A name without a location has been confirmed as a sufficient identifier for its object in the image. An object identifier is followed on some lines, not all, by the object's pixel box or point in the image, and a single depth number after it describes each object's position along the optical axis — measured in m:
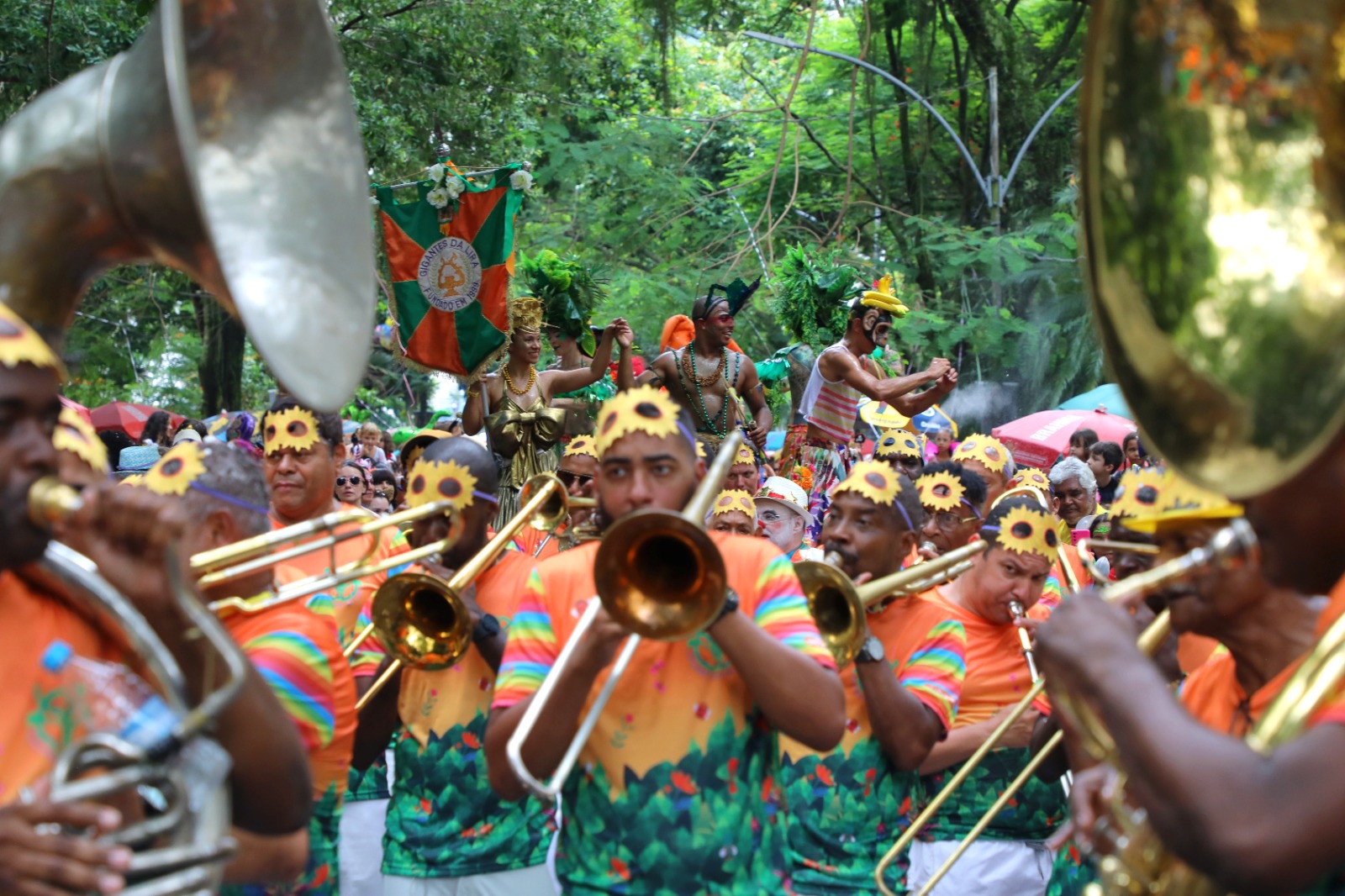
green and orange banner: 8.43
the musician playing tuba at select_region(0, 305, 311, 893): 2.17
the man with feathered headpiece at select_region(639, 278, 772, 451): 9.12
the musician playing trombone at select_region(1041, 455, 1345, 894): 1.92
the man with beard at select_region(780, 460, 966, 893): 4.40
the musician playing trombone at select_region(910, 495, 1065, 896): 5.09
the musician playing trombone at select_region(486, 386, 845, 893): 3.15
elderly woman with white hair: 8.62
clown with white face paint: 8.22
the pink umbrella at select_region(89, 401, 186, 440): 21.97
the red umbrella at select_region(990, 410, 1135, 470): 12.42
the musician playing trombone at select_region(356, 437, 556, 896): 4.70
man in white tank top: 9.26
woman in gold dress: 8.37
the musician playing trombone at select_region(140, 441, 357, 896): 3.29
